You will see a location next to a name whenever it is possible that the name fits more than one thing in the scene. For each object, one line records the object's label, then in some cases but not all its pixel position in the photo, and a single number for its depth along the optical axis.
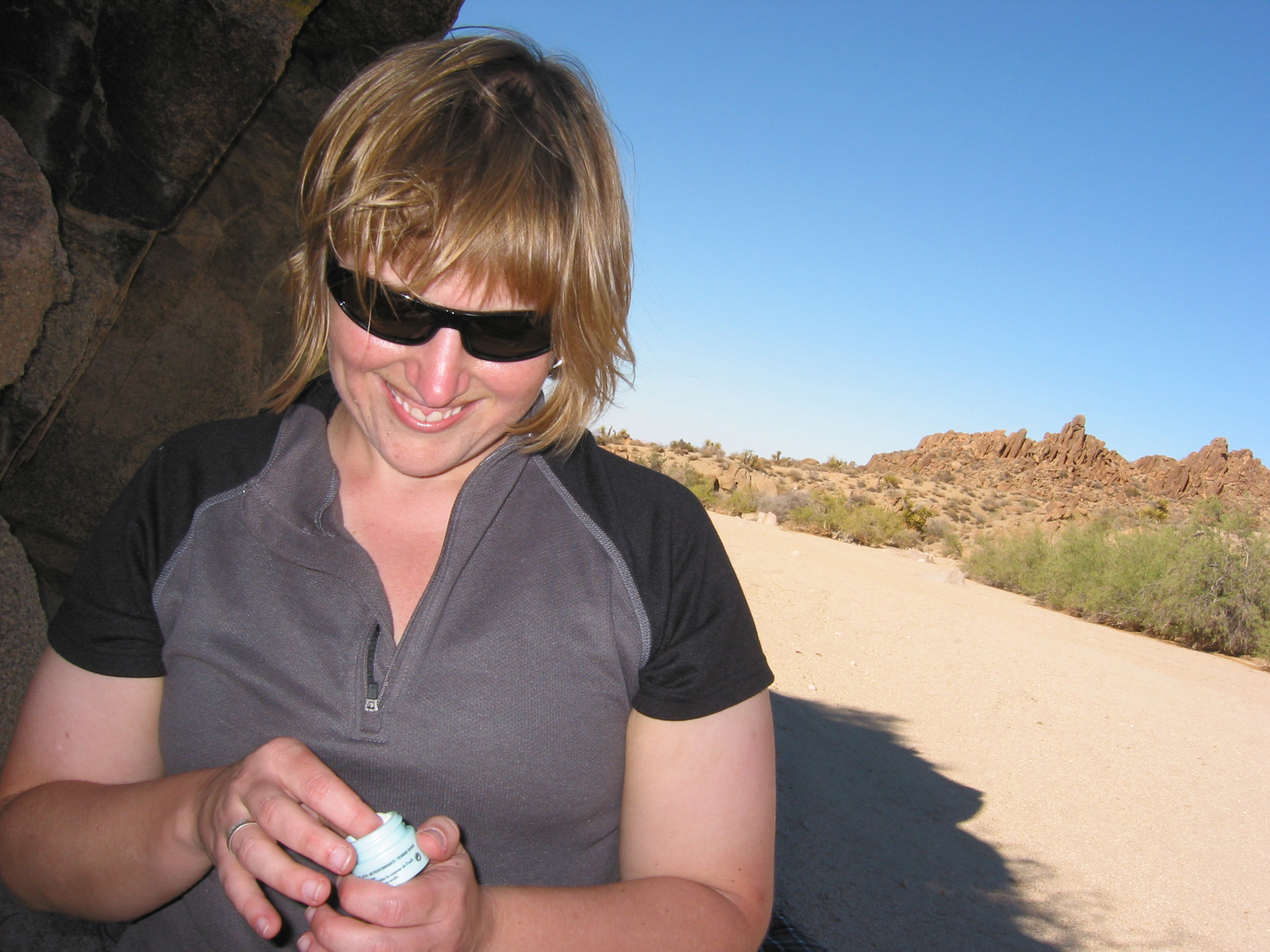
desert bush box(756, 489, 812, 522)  18.61
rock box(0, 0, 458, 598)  1.87
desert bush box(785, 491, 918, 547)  16.77
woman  1.21
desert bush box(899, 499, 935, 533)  19.86
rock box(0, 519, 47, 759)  1.86
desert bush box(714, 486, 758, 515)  18.36
